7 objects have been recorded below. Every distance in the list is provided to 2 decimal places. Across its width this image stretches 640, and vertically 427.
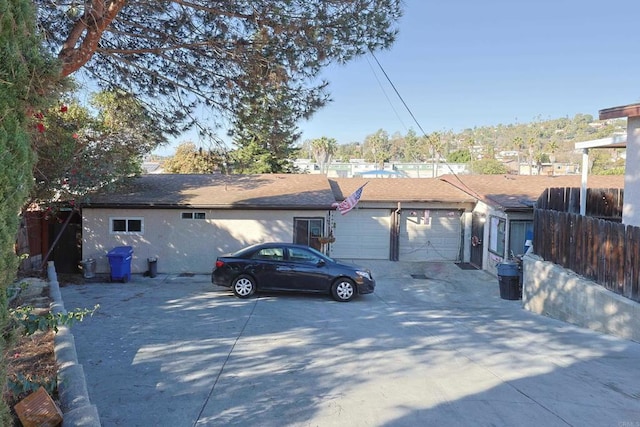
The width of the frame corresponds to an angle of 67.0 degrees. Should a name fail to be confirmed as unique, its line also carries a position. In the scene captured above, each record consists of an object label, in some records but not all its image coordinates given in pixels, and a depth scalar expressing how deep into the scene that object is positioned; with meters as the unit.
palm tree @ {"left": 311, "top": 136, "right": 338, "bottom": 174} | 47.84
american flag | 16.69
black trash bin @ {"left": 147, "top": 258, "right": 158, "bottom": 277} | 16.23
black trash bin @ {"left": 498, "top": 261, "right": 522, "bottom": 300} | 13.61
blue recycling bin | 15.12
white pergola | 11.10
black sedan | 12.63
